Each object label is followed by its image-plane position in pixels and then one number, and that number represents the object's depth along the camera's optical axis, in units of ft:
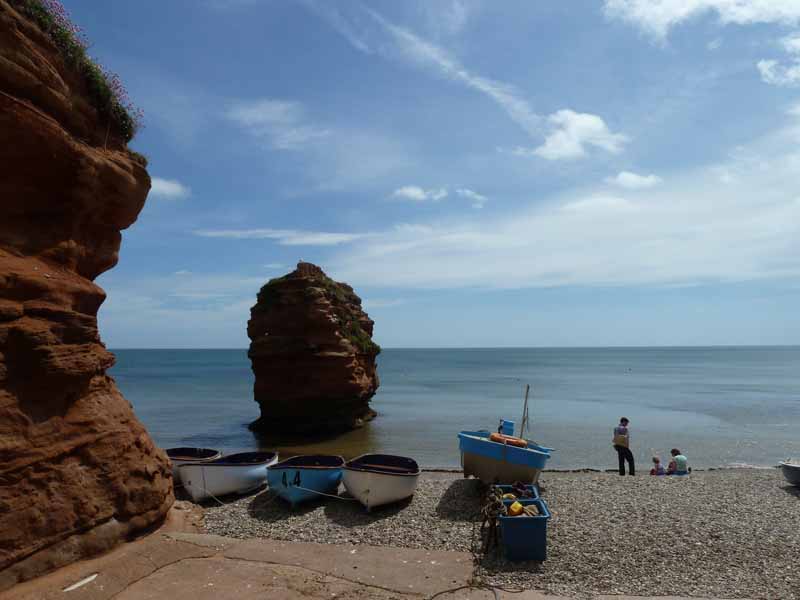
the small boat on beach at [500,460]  49.78
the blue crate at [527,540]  33.53
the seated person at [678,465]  68.69
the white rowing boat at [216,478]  50.24
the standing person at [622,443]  68.39
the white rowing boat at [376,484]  45.42
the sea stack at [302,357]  115.24
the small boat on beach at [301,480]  47.44
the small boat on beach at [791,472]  57.88
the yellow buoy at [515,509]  35.45
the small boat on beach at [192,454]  60.49
